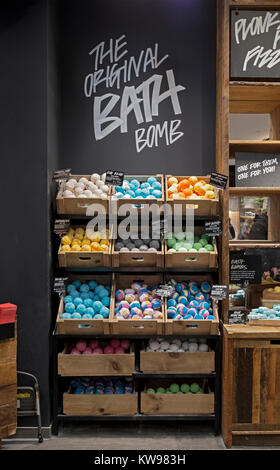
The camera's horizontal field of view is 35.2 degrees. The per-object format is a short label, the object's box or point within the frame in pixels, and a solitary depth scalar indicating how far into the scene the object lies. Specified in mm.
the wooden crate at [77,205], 3311
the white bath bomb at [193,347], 3295
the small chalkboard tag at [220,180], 3305
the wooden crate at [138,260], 3262
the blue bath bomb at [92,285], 3475
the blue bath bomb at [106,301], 3322
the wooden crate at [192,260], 3262
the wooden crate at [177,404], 3244
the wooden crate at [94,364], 3227
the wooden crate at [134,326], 3184
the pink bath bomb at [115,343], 3336
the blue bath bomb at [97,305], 3270
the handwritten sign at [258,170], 3420
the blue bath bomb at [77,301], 3299
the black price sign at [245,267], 3402
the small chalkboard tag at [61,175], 3330
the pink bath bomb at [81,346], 3320
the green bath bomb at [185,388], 3334
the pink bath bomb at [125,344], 3340
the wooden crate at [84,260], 3260
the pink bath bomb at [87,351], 3307
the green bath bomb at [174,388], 3324
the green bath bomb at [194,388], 3350
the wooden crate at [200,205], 3301
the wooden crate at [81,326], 3180
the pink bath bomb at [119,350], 3315
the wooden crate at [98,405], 3248
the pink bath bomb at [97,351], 3295
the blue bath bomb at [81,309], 3244
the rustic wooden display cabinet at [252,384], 3094
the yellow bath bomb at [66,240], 3350
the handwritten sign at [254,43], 3332
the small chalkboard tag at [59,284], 3283
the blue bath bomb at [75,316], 3201
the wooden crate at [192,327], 3182
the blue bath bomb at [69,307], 3246
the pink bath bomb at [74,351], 3322
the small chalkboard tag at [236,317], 3299
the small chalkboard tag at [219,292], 3277
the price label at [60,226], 3328
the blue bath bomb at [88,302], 3289
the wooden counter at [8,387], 2957
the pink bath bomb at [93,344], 3351
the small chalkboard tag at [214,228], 3320
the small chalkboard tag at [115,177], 3377
